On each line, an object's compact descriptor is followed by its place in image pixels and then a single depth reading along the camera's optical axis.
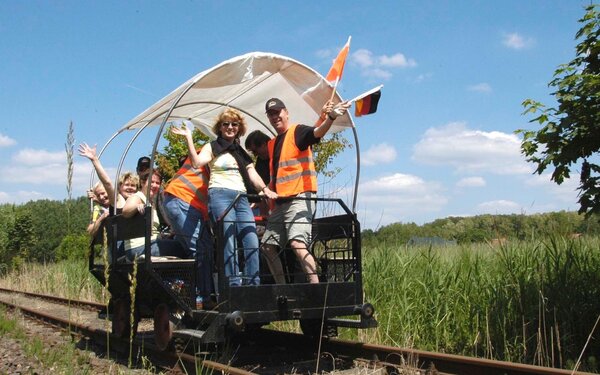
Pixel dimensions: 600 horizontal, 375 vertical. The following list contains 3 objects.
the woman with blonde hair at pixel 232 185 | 5.84
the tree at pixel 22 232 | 39.90
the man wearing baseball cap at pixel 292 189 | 6.16
